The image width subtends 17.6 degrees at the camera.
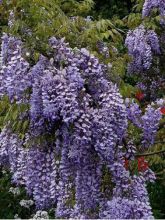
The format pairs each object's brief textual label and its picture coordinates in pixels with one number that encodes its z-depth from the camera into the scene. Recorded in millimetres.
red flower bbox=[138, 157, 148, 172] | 4082
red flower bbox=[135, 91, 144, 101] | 5966
